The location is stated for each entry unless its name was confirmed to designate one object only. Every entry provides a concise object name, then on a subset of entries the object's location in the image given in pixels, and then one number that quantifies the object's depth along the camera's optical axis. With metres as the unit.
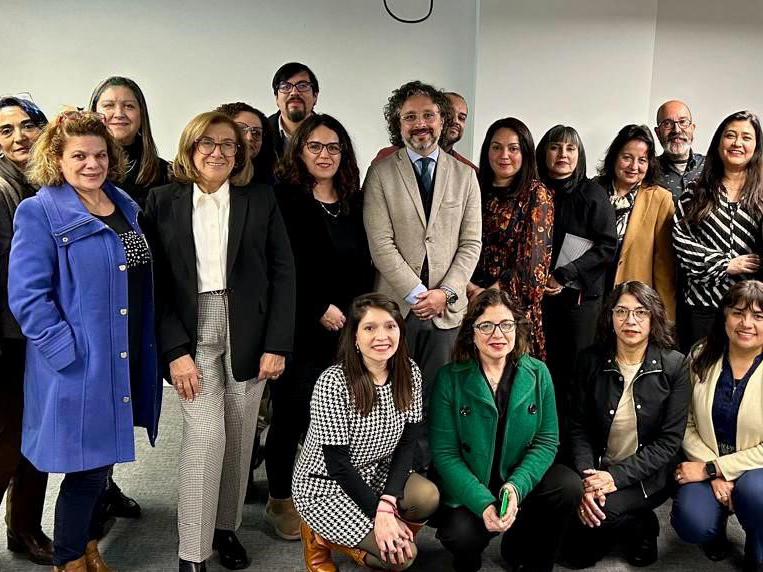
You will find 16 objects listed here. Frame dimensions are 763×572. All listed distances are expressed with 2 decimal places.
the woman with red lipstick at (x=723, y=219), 2.83
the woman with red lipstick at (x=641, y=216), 3.06
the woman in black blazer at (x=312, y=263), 2.54
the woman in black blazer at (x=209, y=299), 2.17
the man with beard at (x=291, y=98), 3.26
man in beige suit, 2.64
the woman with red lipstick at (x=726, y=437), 2.36
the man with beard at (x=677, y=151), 3.38
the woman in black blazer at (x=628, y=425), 2.42
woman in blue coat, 1.93
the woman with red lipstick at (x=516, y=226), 2.83
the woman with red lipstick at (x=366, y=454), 2.21
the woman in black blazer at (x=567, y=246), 2.98
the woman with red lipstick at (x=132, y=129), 2.56
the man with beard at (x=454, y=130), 3.08
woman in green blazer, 2.31
